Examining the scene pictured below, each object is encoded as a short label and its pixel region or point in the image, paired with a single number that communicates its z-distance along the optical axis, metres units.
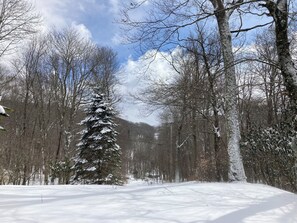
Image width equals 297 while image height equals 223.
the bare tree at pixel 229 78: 5.36
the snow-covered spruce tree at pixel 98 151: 11.78
